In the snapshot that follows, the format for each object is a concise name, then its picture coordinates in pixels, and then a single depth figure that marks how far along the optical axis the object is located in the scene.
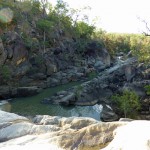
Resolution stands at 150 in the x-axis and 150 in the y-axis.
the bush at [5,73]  31.18
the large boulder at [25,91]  28.87
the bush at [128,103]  18.27
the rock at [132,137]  5.16
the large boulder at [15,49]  34.26
